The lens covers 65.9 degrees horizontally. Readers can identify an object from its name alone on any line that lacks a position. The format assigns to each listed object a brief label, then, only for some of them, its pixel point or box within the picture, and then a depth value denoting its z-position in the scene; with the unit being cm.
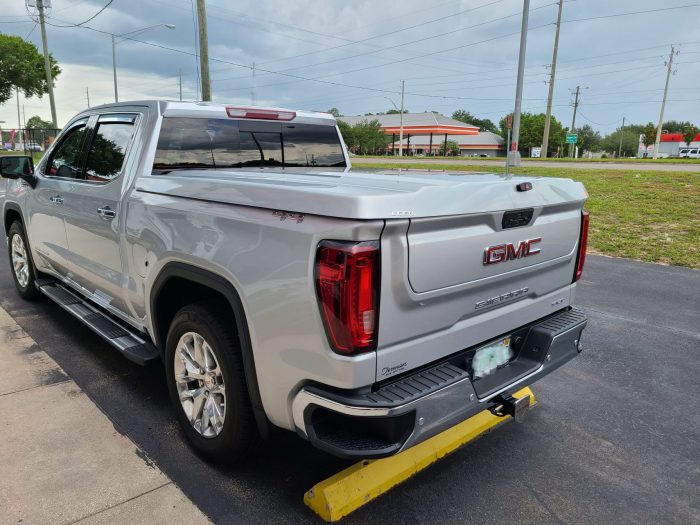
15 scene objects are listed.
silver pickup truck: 209
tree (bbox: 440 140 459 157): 7938
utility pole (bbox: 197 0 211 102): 1609
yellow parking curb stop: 246
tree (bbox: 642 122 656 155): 10444
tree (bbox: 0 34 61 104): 4325
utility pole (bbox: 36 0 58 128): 2859
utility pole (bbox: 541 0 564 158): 4659
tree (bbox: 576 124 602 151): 11700
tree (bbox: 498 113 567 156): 9062
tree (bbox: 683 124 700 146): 9788
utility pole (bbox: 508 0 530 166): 2225
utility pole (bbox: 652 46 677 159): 5377
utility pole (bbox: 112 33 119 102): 4045
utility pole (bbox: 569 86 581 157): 8956
